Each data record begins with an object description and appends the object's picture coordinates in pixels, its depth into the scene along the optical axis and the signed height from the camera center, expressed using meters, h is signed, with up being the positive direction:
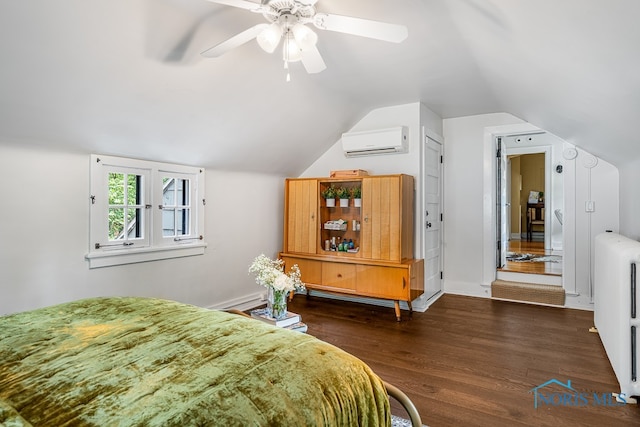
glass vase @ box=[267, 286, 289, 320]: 2.46 -0.60
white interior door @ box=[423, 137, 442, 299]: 4.20 -0.04
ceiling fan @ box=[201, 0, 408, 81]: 1.78 +1.00
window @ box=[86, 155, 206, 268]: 2.83 +0.05
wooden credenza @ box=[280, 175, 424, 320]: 3.73 -0.26
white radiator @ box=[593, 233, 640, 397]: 2.10 -0.61
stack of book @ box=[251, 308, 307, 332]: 2.38 -0.71
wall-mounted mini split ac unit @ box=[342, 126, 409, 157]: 3.97 +0.85
